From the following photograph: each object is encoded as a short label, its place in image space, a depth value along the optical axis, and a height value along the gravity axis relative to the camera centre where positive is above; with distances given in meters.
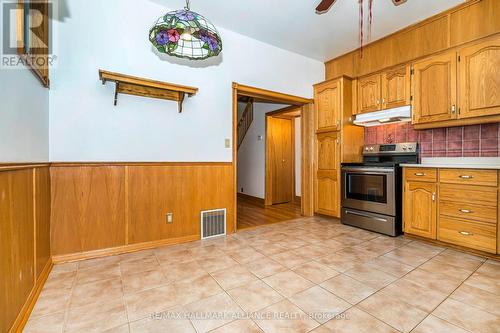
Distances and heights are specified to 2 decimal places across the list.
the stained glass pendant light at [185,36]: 1.62 +0.98
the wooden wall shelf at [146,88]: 2.27 +0.82
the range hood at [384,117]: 3.19 +0.66
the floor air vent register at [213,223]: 3.01 -0.75
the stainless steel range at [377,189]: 3.05 -0.35
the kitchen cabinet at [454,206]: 2.31 -0.46
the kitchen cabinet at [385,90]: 3.22 +1.06
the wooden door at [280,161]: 5.30 +0.07
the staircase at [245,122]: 5.95 +1.11
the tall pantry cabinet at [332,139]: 3.73 +0.40
